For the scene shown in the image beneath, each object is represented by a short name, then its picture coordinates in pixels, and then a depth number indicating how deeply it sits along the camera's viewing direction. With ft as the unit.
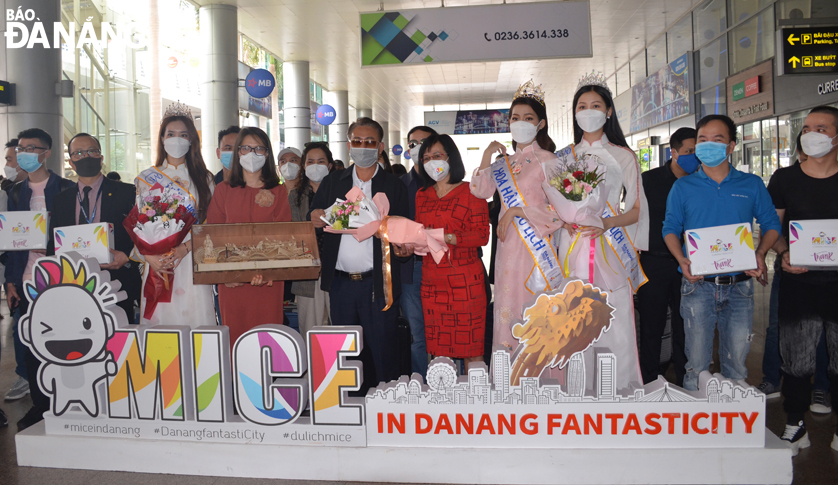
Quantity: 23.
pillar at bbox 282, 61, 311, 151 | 45.41
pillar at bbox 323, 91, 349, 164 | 59.72
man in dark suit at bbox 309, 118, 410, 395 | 9.53
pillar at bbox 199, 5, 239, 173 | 31.12
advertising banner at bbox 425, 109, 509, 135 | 67.00
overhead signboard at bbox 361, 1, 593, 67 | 22.60
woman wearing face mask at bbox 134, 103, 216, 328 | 9.57
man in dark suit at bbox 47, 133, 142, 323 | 10.28
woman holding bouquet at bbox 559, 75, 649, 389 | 8.21
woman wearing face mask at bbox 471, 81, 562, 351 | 8.74
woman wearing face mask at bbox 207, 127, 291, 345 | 9.75
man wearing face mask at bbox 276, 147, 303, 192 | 13.51
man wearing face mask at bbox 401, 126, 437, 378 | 10.76
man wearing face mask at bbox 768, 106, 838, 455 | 8.55
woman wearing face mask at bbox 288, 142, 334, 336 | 11.68
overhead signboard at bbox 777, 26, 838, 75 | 19.02
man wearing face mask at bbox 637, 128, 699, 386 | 10.89
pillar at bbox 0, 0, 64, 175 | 20.06
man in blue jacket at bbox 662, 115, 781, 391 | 8.69
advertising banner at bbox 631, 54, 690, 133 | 37.78
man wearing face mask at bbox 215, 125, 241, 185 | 12.77
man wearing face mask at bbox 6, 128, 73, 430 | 11.30
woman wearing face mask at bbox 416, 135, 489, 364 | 9.26
